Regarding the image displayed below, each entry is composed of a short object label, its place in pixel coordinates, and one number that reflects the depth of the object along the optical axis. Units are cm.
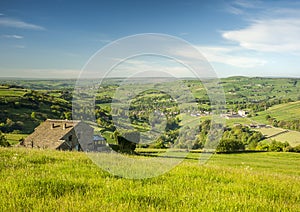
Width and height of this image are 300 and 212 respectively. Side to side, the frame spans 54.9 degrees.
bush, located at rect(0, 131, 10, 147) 6343
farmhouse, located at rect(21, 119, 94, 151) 6126
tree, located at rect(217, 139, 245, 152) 6575
